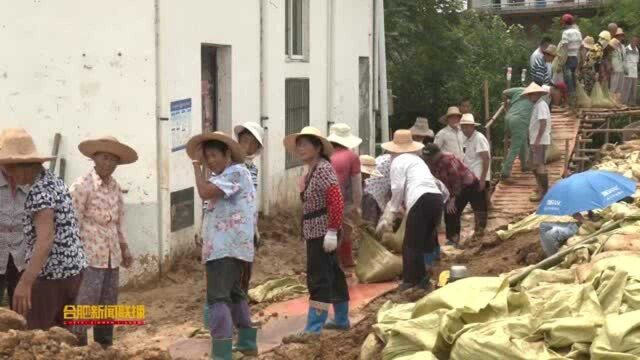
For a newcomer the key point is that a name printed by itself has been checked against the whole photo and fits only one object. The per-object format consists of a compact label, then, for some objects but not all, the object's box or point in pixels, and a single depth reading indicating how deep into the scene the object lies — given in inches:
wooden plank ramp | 549.2
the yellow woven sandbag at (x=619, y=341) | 202.8
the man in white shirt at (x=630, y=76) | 811.4
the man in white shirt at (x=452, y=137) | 482.5
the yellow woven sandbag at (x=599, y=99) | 729.0
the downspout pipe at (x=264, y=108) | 508.7
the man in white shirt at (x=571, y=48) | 724.0
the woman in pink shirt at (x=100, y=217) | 280.8
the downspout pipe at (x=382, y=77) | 692.1
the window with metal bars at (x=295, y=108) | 551.8
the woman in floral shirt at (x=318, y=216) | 307.6
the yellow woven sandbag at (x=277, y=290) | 380.8
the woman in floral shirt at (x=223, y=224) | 269.3
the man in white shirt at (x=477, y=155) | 478.0
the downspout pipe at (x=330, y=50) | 600.7
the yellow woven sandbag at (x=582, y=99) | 726.5
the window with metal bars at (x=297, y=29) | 557.6
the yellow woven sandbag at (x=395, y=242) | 418.9
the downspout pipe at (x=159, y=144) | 401.1
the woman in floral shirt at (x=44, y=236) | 236.7
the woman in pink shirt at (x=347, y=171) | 385.4
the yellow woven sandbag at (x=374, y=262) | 399.2
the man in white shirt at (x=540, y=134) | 543.2
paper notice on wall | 419.8
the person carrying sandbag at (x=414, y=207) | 349.7
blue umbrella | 283.3
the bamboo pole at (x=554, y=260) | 262.3
